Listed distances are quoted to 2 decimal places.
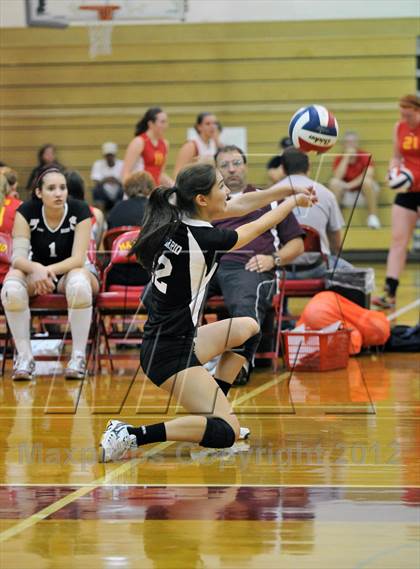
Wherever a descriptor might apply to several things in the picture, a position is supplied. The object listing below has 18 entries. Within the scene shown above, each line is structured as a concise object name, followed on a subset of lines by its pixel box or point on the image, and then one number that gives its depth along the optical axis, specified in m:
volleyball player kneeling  10.42
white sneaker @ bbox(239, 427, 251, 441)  11.27
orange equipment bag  16.34
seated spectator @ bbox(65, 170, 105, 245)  17.19
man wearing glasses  15.22
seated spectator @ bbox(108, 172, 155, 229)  18.06
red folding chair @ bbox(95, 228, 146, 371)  16.03
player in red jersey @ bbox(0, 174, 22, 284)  16.58
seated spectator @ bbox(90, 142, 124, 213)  30.94
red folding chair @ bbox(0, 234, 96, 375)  15.77
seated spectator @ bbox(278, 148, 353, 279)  17.34
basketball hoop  29.83
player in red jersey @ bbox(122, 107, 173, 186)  23.70
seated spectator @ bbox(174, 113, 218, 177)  23.81
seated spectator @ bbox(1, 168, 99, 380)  15.34
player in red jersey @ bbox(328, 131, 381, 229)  31.81
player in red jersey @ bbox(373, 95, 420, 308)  20.67
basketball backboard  29.55
